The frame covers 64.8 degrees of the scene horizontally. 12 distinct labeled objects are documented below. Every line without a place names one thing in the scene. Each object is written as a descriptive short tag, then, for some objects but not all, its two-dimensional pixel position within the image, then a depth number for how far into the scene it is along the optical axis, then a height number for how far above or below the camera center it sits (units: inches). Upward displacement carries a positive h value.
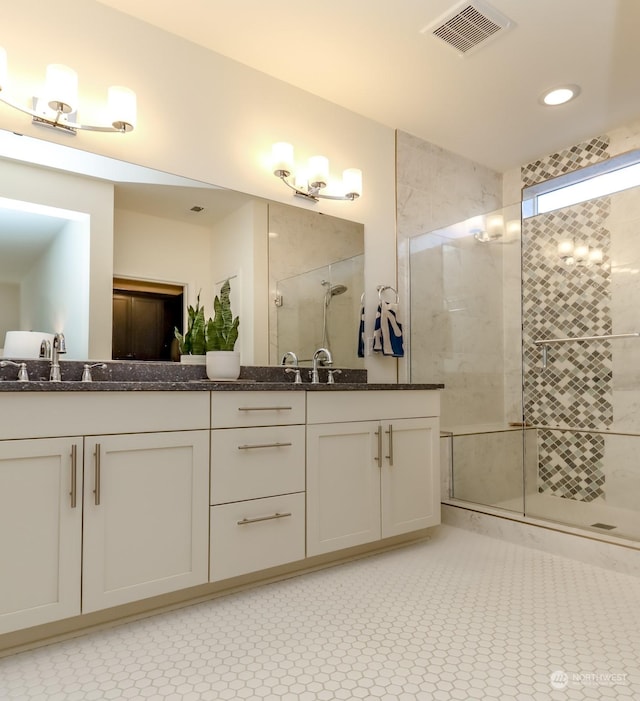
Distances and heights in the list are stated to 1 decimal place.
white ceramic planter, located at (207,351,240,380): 86.3 +1.0
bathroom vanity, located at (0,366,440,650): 56.4 -16.0
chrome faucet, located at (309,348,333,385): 104.0 +2.7
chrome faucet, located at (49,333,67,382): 72.5 +2.7
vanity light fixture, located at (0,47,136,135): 73.1 +40.1
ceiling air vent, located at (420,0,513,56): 83.5 +59.7
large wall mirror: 74.6 +20.5
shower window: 122.8 +48.7
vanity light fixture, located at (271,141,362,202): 98.8 +40.3
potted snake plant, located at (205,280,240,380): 86.4 +5.6
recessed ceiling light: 106.2 +59.5
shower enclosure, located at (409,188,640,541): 112.3 +3.9
